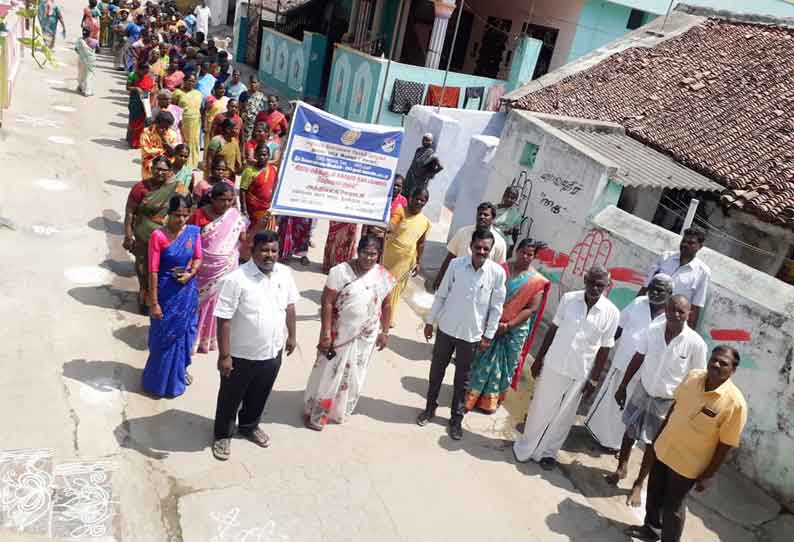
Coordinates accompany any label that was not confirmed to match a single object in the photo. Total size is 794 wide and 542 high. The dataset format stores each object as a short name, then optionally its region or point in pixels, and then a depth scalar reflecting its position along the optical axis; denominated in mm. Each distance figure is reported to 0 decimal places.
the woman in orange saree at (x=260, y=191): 6969
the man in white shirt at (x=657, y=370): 4797
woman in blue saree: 5008
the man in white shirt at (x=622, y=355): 5375
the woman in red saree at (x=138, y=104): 11586
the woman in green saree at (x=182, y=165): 6668
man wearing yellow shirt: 4133
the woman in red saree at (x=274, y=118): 9547
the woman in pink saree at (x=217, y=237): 5465
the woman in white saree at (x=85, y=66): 14620
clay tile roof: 9531
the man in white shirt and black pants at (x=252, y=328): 4223
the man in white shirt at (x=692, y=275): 6285
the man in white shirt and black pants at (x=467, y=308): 5152
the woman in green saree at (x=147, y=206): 5895
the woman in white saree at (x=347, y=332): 4785
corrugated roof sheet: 8500
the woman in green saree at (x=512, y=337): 5512
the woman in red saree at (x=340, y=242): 7211
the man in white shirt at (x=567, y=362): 5020
